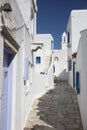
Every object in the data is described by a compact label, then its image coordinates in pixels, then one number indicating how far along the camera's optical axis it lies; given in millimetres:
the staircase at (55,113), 4944
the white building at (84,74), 4417
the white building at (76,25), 11470
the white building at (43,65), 8651
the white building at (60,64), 18975
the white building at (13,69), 2762
